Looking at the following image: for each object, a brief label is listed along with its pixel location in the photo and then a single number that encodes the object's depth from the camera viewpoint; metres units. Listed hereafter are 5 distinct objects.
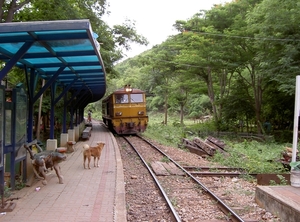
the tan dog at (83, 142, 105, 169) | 8.62
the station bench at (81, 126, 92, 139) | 16.50
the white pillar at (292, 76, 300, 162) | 6.57
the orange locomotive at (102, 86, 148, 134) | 19.72
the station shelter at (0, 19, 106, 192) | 4.32
